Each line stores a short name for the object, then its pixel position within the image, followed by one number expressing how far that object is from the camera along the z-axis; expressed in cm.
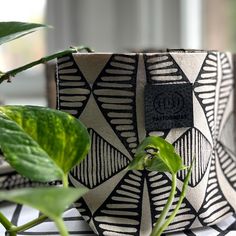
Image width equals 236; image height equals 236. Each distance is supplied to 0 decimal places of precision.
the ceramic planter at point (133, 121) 35
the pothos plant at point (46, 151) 21
